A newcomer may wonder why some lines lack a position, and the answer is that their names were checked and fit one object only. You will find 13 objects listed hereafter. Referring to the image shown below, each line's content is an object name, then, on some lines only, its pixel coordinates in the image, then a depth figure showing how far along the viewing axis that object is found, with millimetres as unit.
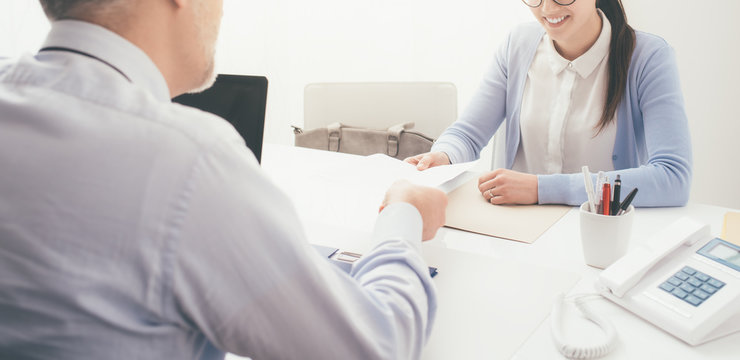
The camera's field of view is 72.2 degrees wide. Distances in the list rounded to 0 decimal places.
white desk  590
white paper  1090
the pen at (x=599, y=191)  791
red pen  772
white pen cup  766
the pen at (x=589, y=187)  779
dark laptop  967
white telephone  598
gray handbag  1524
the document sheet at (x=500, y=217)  931
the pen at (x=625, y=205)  779
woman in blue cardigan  1061
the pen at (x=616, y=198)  758
